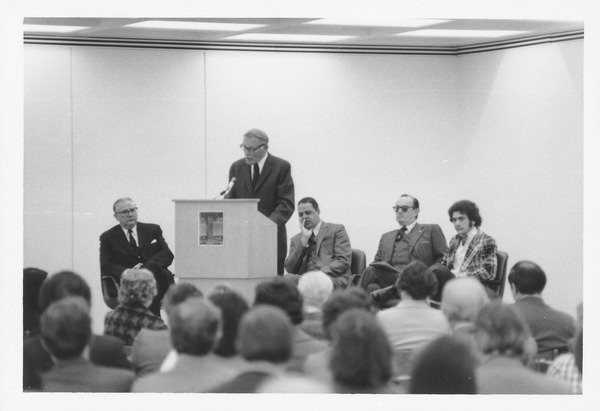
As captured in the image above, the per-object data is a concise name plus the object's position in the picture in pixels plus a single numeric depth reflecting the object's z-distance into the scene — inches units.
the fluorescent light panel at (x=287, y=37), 373.7
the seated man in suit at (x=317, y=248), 341.7
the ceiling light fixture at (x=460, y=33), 341.9
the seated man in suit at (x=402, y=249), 340.2
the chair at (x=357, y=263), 345.4
